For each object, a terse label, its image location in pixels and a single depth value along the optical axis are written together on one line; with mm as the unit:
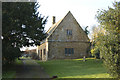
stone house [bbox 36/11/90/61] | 29656
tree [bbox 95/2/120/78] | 9773
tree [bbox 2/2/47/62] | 14383
